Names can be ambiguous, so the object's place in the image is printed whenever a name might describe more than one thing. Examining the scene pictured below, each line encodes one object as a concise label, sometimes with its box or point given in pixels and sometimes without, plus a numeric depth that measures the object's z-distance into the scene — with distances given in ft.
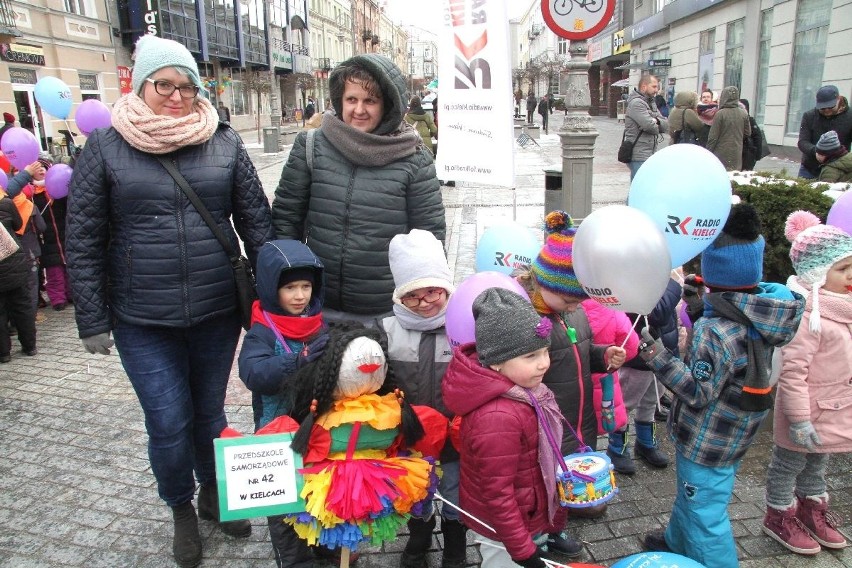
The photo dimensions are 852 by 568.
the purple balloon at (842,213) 11.09
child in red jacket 6.90
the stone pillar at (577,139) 21.77
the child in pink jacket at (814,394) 8.80
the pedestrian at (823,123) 23.15
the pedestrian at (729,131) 27.53
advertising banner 15.74
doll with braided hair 7.21
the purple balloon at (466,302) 7.79
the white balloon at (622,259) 7.36
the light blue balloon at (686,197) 8.86
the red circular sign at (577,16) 17.63
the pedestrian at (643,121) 29.60
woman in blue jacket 8.12
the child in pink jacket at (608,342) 9.50
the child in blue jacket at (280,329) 8.02
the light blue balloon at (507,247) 11.64
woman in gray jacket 9.16
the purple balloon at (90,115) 22.34
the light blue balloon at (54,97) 24.76
